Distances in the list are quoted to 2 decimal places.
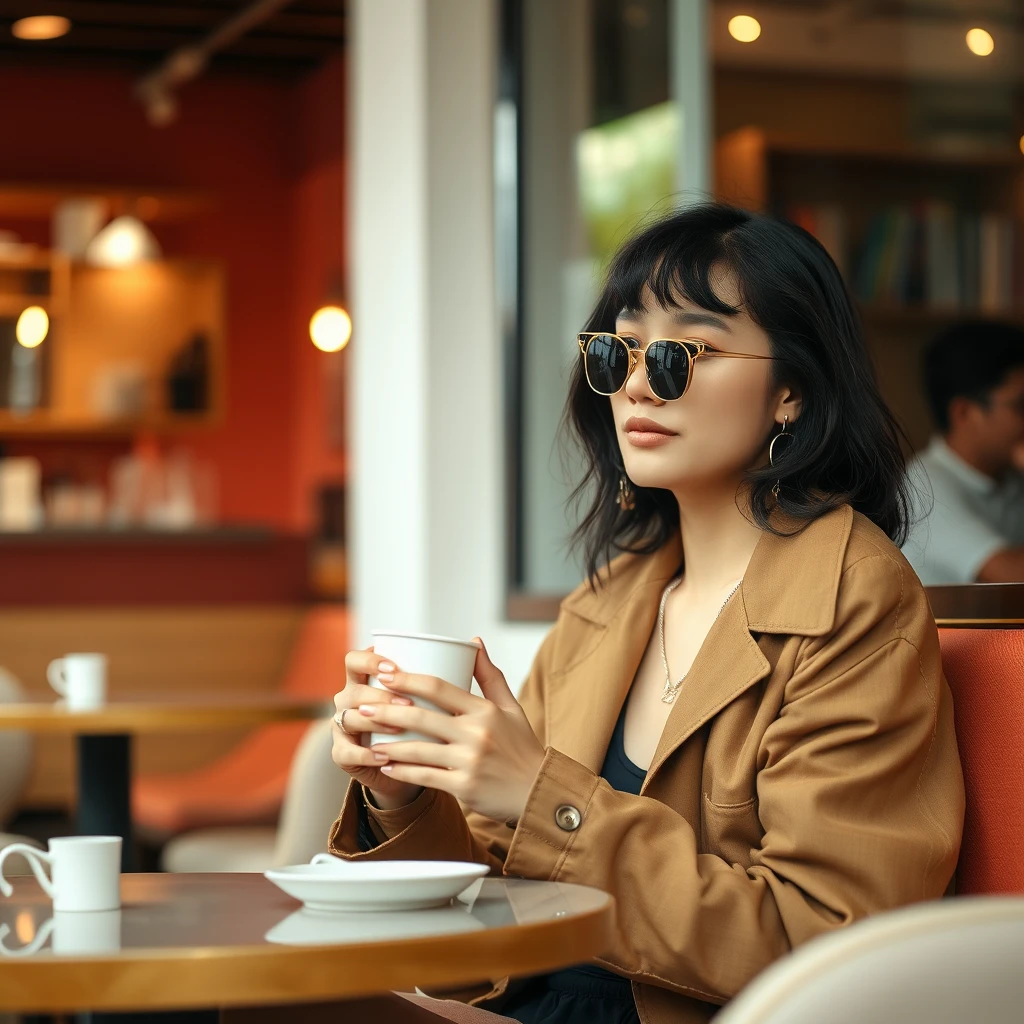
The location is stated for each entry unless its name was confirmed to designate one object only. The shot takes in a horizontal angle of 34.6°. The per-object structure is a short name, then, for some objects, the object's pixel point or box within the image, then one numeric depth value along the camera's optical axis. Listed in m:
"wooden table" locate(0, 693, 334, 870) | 3.02
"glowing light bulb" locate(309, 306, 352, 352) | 8.01
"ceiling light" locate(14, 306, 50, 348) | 8.40
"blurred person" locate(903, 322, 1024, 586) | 3.64
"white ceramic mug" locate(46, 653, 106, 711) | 3.23
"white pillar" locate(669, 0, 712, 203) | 3.58
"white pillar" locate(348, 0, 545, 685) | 4.05
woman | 1.41
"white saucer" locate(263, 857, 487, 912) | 1.23
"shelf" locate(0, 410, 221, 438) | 8.21
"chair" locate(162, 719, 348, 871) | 3.27
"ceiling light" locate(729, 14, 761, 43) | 4.50
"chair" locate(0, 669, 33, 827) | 3.86
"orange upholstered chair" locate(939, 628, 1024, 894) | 1.55
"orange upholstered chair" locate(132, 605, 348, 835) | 4.88
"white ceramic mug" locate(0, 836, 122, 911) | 1.30
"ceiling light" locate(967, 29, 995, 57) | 5.48
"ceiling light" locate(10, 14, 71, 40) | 7.23
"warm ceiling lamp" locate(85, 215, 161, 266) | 8.20
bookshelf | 5.43
